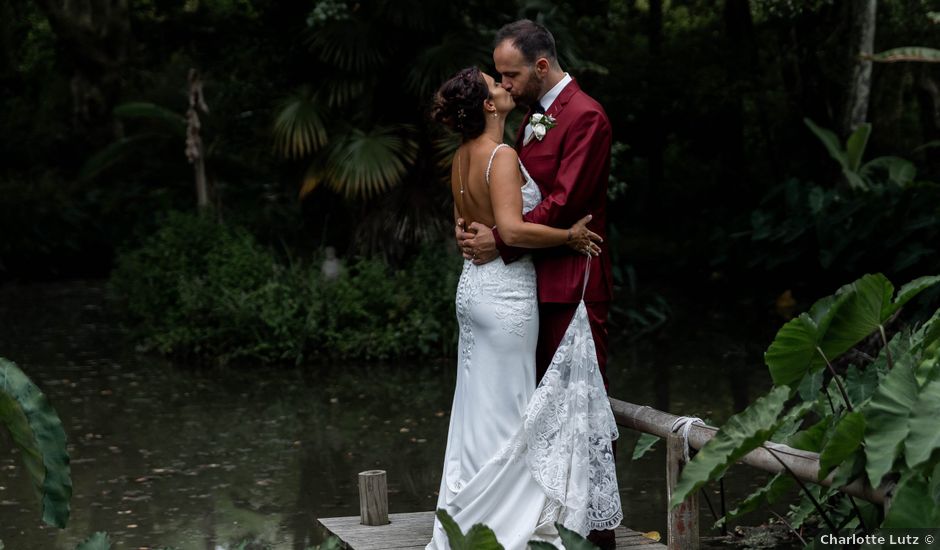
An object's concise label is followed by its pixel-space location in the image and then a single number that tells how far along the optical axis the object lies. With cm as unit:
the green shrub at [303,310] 1227
